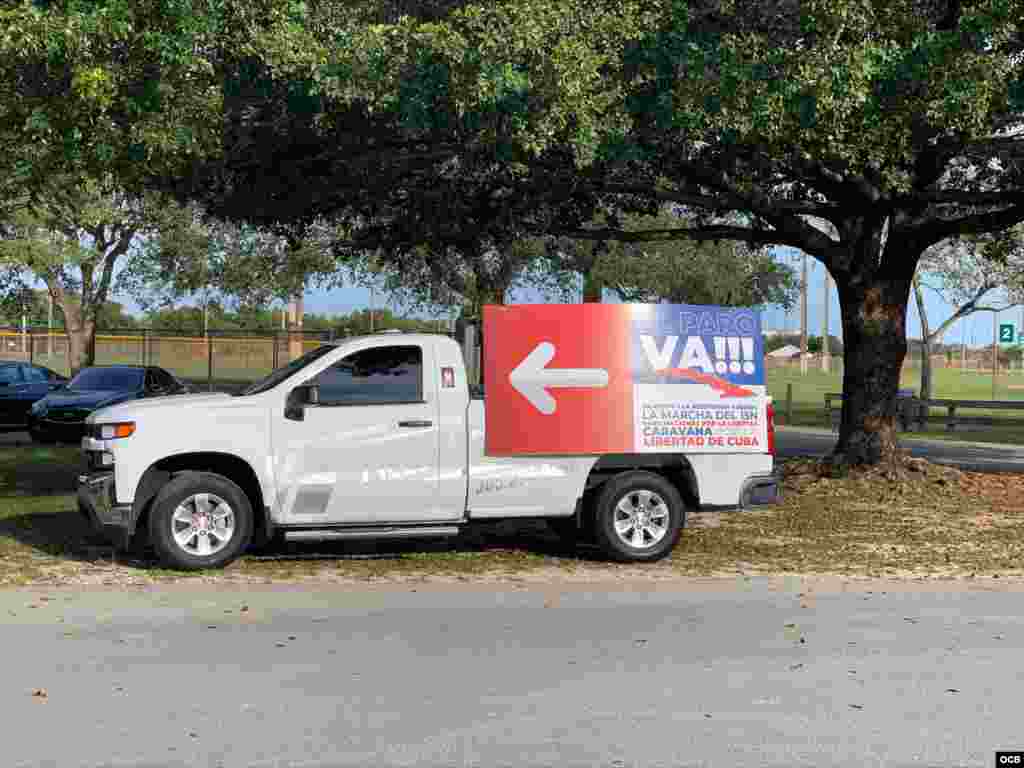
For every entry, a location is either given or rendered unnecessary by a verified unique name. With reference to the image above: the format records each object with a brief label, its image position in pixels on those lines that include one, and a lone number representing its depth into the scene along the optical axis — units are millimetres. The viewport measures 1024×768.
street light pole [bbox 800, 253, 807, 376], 78250
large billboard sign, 12047
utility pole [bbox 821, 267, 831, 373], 80394
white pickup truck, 11492
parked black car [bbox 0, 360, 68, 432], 28000
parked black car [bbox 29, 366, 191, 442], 24594
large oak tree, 13000
